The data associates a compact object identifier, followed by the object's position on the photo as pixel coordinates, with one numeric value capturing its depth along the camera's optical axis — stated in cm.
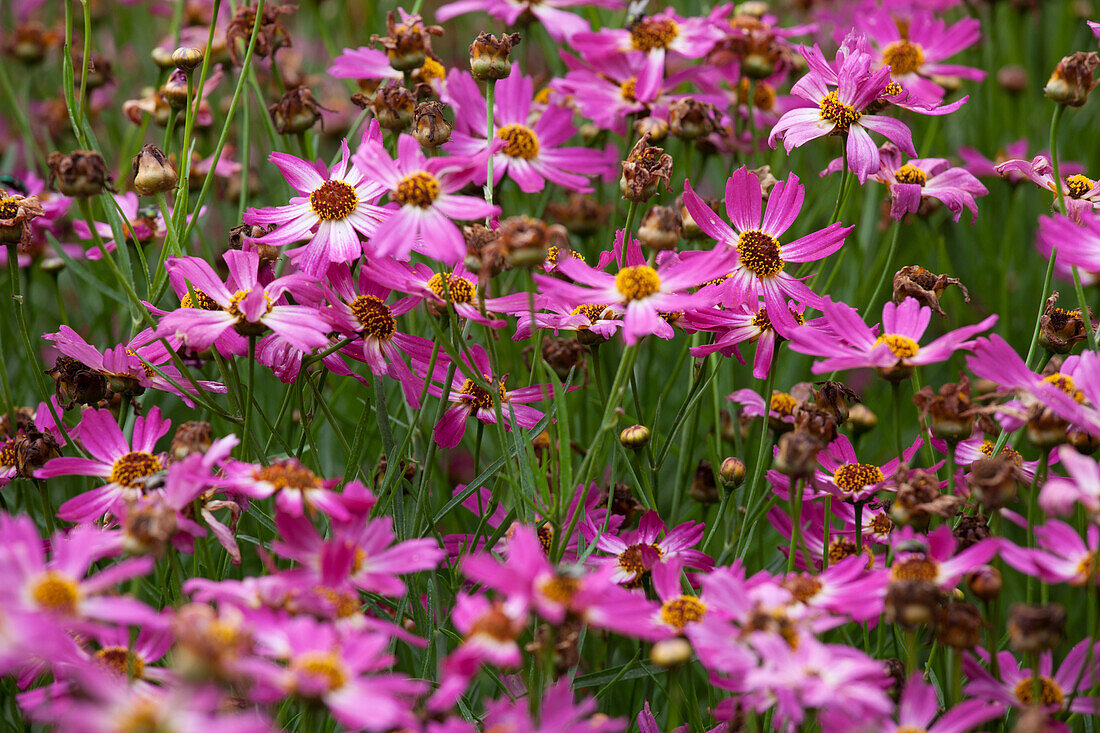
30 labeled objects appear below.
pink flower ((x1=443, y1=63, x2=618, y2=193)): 97
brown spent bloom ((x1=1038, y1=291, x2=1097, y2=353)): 89
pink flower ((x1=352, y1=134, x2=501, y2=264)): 85
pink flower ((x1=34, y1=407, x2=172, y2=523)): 86
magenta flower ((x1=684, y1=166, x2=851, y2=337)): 90
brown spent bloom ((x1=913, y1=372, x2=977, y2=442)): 85
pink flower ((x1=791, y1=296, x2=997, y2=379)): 85
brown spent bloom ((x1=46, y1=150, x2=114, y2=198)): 86
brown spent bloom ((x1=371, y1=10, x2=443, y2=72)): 92
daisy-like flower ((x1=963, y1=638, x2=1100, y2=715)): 83
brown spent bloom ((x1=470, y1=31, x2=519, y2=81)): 90
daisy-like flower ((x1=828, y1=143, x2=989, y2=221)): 92
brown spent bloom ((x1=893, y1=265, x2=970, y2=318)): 89
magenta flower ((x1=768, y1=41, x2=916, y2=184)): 90
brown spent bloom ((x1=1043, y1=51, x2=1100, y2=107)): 90
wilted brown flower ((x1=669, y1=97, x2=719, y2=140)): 95
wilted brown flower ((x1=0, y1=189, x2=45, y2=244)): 89
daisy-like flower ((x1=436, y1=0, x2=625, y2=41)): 100
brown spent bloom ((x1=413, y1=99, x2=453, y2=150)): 90
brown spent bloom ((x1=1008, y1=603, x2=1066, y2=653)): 81
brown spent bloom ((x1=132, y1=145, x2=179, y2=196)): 89
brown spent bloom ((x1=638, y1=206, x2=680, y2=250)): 85
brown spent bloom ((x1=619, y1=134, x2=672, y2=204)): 89
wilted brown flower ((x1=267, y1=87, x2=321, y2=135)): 94
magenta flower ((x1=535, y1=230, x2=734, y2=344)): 85
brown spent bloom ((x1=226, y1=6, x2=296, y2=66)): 97
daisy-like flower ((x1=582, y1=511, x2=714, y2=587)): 88
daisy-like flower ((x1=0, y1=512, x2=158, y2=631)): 79
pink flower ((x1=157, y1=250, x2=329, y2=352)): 85
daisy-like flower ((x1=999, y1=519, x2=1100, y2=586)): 82
